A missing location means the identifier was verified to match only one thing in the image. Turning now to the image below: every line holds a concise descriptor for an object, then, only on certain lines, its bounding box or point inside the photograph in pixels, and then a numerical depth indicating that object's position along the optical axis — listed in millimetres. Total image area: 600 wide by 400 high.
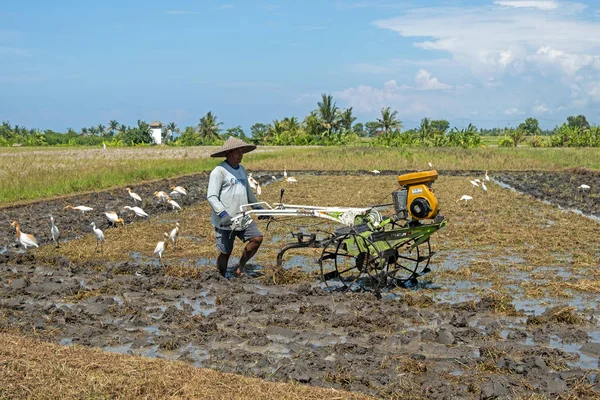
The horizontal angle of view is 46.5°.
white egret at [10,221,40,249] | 9625
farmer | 7480
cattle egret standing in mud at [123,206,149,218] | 12837
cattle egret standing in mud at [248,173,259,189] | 18622
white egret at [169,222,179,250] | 9656
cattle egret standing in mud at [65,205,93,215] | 13131
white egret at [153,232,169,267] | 8859
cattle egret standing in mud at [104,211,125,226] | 11970
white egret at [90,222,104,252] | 9633
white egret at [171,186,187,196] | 16870
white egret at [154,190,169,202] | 15570
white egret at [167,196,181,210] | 14917
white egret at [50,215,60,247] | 9992
